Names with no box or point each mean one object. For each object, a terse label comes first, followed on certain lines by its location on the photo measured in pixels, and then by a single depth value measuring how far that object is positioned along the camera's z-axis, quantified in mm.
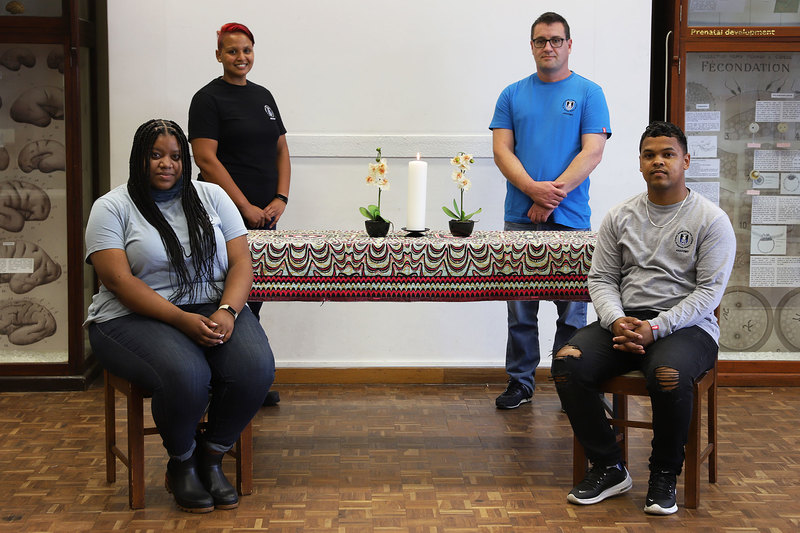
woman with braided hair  2516
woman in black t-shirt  3441
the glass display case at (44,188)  3996
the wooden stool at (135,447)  2568
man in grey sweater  2600
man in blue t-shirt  3496
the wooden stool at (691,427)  2584
